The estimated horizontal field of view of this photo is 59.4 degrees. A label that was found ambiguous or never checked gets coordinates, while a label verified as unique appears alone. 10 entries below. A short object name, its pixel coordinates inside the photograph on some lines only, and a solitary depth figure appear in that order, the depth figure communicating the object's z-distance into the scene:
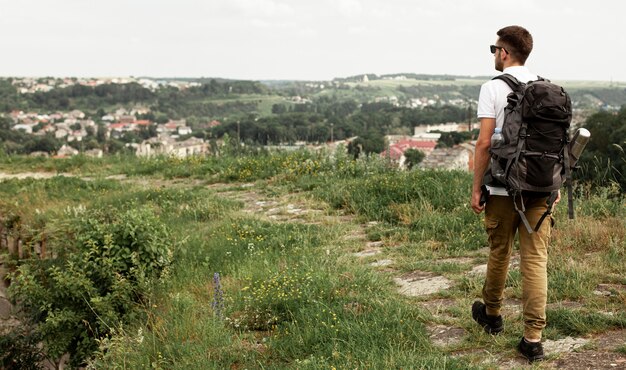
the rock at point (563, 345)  3.33
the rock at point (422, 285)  4.52
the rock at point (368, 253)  5.72
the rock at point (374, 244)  6.06
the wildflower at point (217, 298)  3.94
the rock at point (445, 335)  3.54
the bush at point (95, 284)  4.71
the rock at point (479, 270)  4.86
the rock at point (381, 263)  5.35
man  3.27
